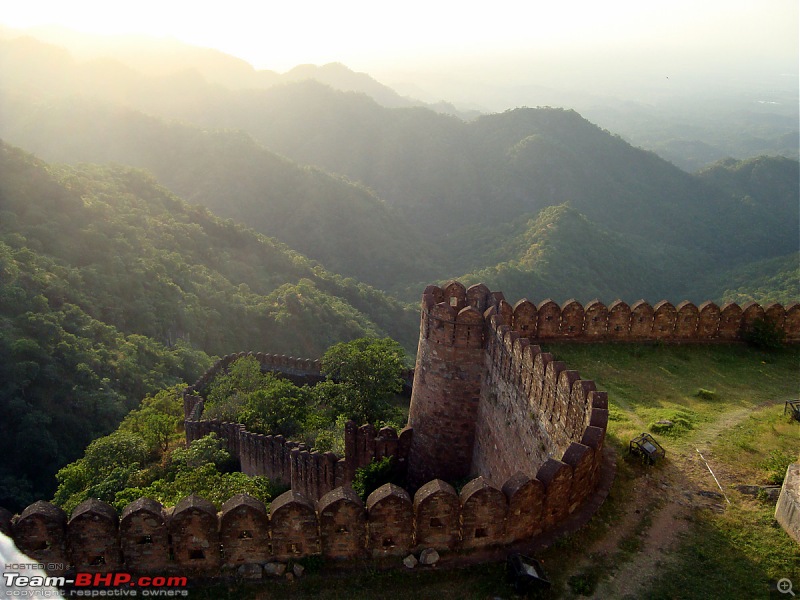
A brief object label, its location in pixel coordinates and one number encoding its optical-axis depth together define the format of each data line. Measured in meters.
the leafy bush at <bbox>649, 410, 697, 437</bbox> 10.24
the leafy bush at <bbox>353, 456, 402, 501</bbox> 13.49
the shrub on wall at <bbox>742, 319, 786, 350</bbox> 13.78
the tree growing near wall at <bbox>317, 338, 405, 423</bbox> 20.45
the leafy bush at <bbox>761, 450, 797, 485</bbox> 8.80
